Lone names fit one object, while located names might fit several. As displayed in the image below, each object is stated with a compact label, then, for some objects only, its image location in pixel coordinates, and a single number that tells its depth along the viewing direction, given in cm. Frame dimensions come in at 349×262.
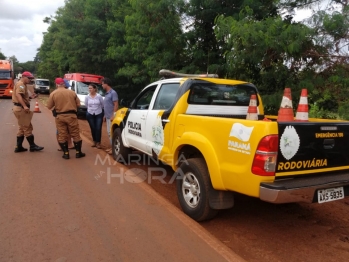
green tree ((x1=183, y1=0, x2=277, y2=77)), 846
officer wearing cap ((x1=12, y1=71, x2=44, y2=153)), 671
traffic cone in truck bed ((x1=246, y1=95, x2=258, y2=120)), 409
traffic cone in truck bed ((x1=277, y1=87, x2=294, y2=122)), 405
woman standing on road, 752
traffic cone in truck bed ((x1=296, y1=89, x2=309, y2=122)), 398
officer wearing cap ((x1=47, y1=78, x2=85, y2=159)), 647
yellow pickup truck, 302
